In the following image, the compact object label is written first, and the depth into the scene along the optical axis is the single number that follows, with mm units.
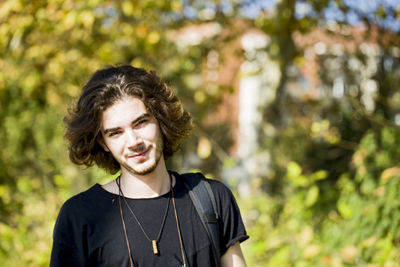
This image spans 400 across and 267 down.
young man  1858
